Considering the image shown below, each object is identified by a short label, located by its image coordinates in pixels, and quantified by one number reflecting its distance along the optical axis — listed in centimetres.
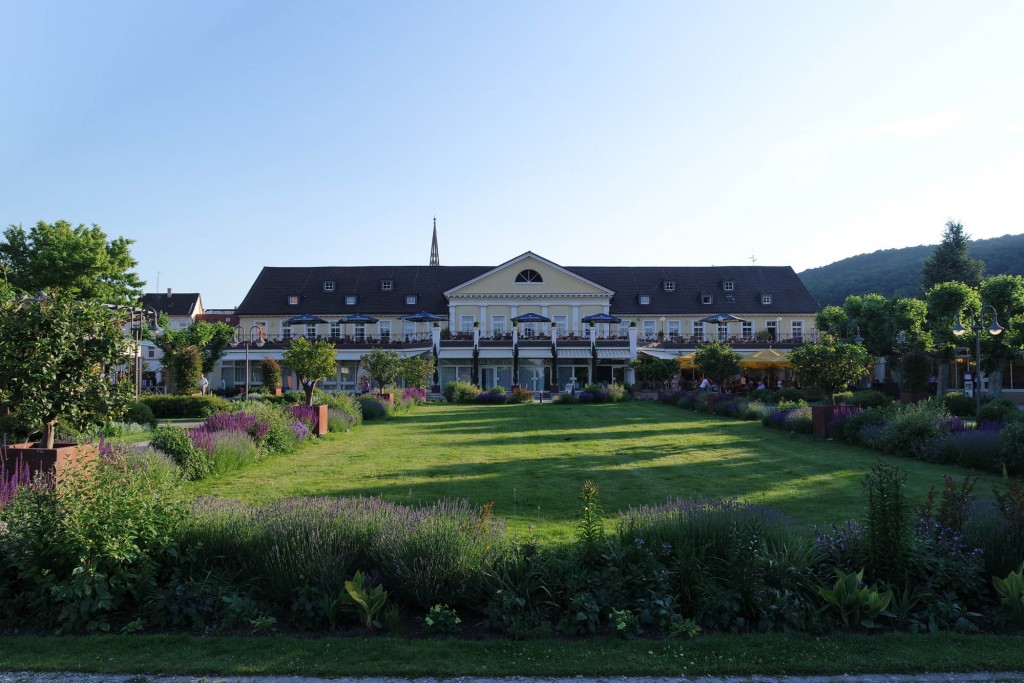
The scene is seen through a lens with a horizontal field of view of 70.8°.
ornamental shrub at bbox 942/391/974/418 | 2108
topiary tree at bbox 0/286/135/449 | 765
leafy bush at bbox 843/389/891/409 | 2114
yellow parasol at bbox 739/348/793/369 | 3591
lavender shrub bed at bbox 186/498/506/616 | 497
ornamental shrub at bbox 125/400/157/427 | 1941
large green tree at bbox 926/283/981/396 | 2883
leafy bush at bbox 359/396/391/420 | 2208
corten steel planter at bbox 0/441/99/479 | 752
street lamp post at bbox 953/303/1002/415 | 1726
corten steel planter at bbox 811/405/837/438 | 1619
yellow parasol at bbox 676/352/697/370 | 3662
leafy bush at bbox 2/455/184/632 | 473
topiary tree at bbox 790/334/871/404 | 1750
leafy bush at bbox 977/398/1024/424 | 1644
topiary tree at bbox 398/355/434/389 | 2942
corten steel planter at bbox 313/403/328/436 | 1660
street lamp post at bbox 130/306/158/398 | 2569
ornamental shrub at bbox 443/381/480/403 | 3262
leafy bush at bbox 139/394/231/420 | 2277
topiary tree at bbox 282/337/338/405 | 1942
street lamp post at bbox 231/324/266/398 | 4723
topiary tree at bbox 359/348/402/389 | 2733
